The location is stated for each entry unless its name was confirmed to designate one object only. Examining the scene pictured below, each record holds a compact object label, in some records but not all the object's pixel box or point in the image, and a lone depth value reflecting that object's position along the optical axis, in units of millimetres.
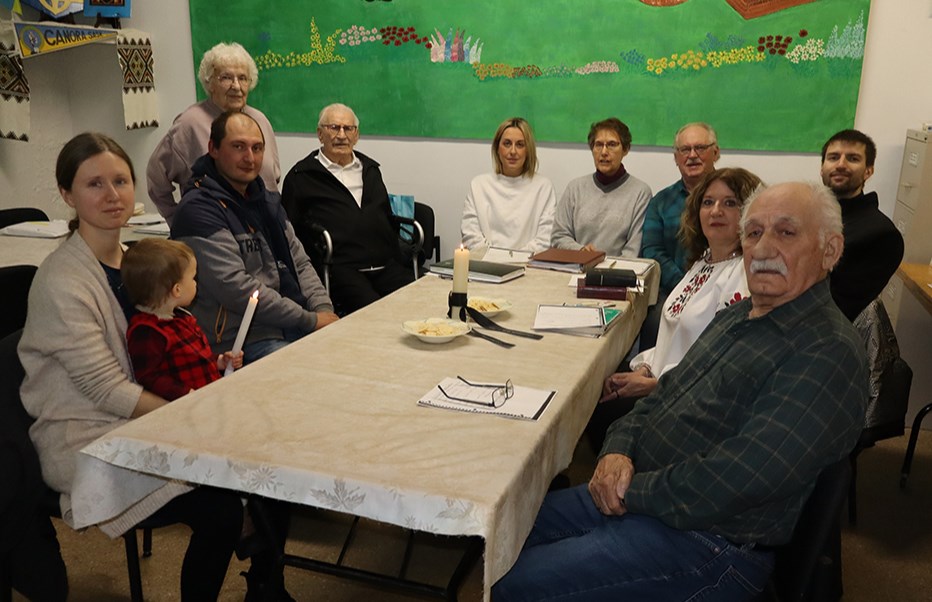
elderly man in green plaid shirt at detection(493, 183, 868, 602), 1369
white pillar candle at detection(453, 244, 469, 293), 2109
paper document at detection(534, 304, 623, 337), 2188
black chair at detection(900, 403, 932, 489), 3016
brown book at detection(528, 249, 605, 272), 3059
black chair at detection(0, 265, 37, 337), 2445
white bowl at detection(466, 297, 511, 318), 2324
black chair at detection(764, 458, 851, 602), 1296
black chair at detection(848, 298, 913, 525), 2422
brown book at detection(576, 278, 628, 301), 2576
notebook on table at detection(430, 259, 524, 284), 2814
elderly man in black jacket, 3760
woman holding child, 1727
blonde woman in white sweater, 3869
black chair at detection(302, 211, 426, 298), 3629
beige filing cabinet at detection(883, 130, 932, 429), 3443
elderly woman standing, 3680
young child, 1871
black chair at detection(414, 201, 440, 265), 4207
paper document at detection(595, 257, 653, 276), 3080
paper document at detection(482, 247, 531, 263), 3233
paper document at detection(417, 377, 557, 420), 1575
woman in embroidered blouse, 2201
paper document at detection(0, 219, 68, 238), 3291
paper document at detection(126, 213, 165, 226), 3725
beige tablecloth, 1271
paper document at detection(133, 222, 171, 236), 3535
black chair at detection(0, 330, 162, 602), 1705
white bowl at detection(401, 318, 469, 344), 1986
